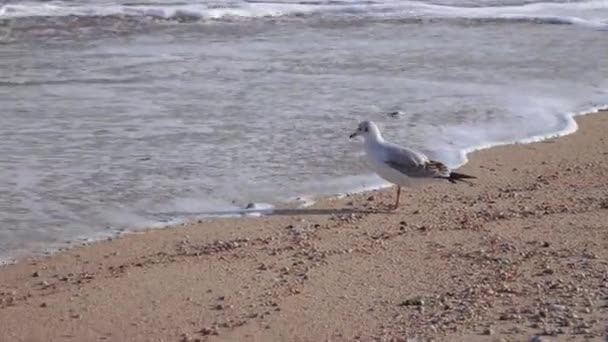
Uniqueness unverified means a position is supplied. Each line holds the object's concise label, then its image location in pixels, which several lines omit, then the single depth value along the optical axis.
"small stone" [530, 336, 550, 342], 8.20
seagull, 13.10
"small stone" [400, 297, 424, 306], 9.27
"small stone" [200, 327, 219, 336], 8.87
